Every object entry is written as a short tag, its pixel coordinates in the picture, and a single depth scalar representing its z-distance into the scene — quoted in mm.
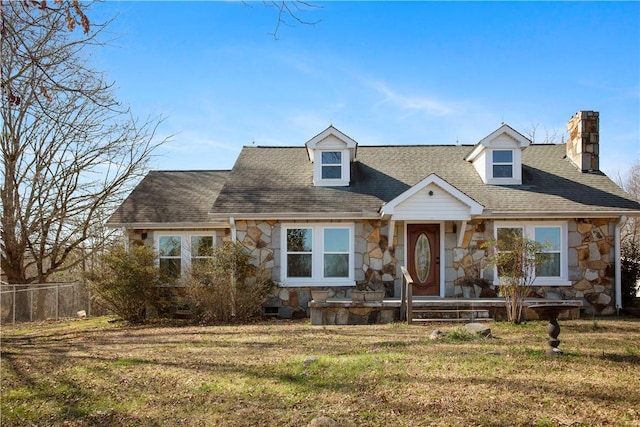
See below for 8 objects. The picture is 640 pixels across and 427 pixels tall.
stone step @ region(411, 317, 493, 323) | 12805
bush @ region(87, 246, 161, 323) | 13734
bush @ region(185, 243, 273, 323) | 13484
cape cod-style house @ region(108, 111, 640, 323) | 14516
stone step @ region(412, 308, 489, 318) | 13070
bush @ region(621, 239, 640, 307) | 14977
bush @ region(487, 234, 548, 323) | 12008
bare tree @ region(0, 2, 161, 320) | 19328
